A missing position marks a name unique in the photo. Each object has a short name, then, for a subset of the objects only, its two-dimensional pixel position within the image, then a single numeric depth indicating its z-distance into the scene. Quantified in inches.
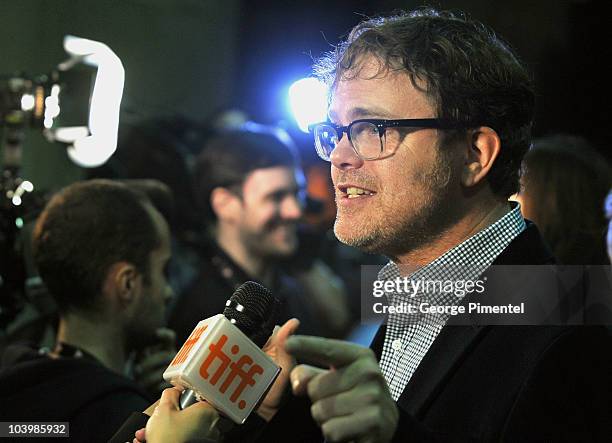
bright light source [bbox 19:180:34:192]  113.3
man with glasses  64.2
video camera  111.3
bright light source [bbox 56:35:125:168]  126.8
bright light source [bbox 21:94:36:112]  117.5
